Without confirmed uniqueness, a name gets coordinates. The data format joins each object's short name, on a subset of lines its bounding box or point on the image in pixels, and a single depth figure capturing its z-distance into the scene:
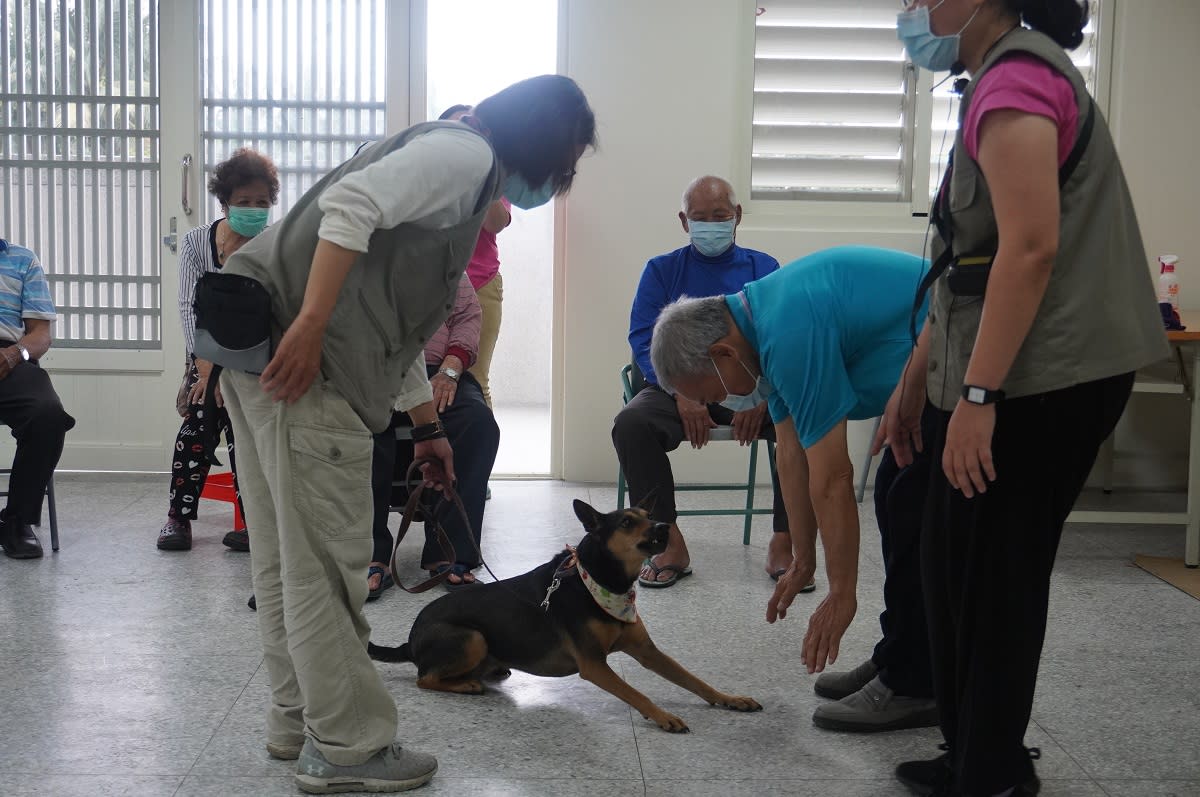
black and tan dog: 2.38
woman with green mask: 3.89
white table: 3.86
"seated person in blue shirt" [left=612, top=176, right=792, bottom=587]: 3.65
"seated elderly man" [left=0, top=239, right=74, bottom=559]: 3.91
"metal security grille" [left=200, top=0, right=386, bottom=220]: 5.24
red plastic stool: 4.30
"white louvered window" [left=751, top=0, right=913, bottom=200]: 5.18
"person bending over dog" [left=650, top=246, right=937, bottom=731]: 2.09
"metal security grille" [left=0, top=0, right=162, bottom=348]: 5.23
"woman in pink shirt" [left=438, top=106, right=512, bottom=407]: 4.54
